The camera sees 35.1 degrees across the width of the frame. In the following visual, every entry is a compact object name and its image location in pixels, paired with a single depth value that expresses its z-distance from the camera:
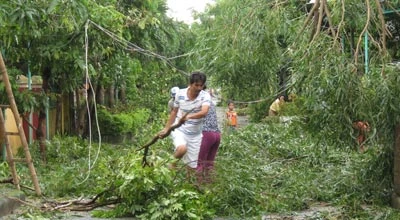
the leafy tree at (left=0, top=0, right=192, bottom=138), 8.48
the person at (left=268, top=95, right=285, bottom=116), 16.33
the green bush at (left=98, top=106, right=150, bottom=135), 16.42
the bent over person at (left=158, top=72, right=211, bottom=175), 7.41
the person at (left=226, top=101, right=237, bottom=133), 15.91
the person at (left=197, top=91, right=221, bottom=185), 8.05
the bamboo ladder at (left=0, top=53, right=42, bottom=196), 6.90
